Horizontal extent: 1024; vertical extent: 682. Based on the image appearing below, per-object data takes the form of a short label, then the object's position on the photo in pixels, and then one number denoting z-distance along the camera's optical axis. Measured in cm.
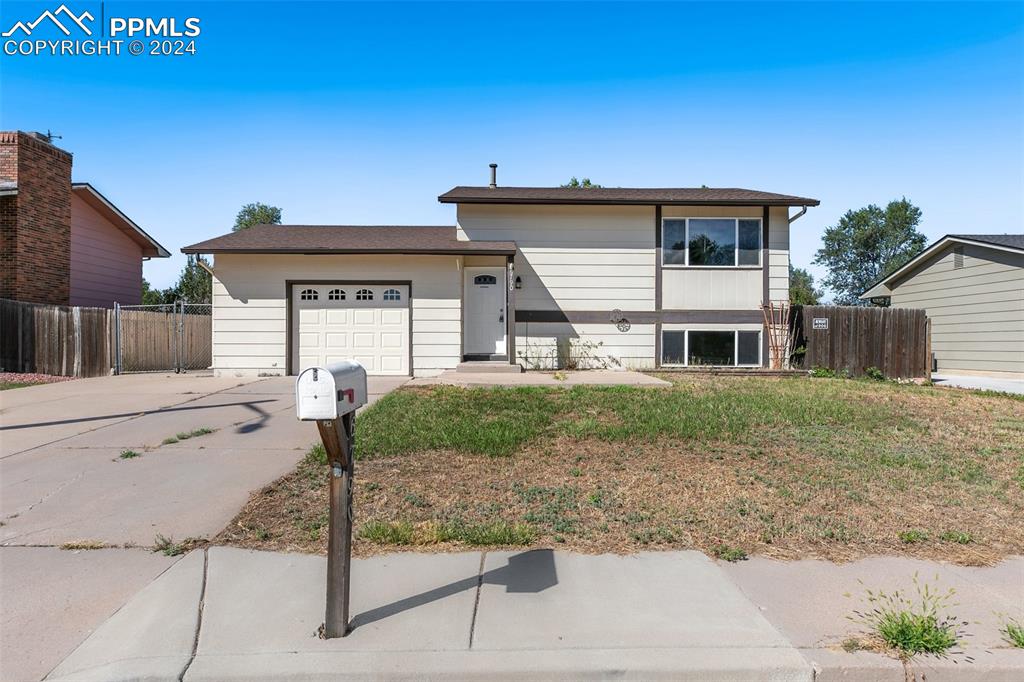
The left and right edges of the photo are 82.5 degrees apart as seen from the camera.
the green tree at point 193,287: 3011
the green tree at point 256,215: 4484
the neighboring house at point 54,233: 1582
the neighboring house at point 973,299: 1683
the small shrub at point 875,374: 1480
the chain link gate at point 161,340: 1530
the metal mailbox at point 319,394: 265
